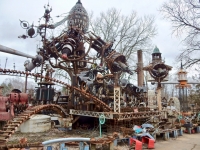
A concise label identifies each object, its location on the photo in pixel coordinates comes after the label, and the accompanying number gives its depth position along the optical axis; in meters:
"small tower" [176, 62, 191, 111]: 15.05
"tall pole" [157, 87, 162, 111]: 15.70
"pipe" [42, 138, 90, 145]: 4.92
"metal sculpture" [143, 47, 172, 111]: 15.72
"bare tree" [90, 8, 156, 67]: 32.12
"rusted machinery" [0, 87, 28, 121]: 11.18
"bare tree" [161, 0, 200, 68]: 13.25
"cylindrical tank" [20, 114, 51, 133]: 13.23
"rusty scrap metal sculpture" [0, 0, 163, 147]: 12.35
